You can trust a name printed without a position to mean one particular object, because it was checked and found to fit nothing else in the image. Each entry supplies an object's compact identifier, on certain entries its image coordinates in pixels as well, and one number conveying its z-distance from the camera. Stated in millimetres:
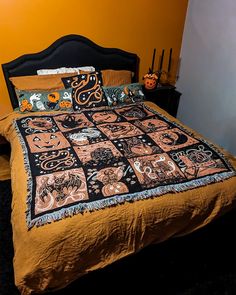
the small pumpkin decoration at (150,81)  2984
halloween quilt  1396
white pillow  2583
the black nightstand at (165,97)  3102
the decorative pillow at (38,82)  2444
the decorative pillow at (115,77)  2738
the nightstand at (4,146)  2698
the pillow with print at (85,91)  2496
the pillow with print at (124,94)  2623
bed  1248
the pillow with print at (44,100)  2365
